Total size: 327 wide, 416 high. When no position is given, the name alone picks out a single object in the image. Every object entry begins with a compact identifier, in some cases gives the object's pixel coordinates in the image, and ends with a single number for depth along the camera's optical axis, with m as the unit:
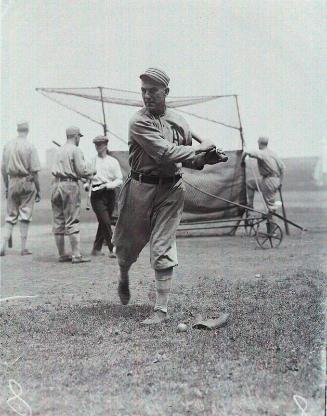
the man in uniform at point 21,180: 9.05
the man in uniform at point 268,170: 10.56
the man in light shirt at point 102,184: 8.59
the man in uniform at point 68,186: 8.32
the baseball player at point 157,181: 4.42
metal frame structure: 8.86
